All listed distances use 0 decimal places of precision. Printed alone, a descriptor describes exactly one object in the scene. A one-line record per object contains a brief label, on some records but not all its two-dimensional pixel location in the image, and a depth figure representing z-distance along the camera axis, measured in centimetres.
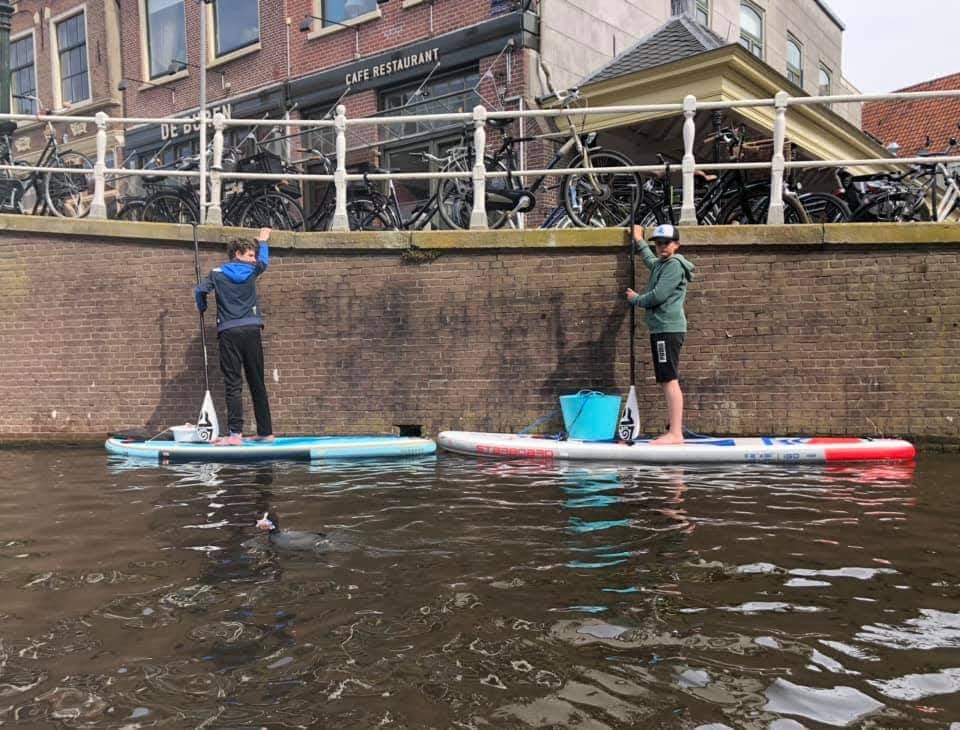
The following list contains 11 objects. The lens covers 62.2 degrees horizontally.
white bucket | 779
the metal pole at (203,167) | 895
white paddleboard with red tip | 665
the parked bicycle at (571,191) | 869
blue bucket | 739
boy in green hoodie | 688
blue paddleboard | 712
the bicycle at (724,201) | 823
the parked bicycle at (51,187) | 1115
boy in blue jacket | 735
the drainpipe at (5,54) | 1009
